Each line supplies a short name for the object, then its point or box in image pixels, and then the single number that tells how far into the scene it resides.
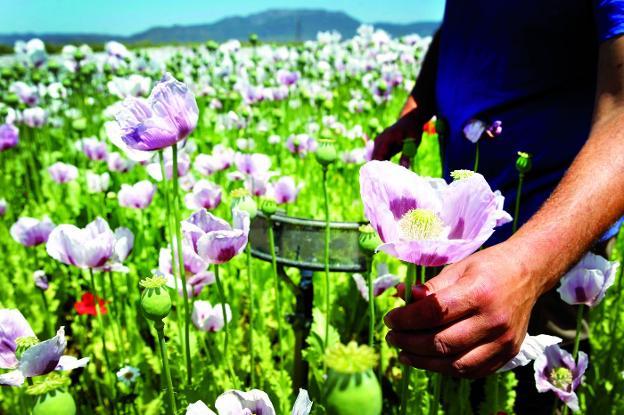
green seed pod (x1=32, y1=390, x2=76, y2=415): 0.53
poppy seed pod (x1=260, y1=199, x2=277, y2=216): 1.05
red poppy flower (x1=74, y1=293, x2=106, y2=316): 1.43
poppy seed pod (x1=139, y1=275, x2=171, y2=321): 0.69
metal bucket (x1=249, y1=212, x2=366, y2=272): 1.20
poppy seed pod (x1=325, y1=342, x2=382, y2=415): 0.38
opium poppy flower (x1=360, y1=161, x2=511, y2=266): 0.50
